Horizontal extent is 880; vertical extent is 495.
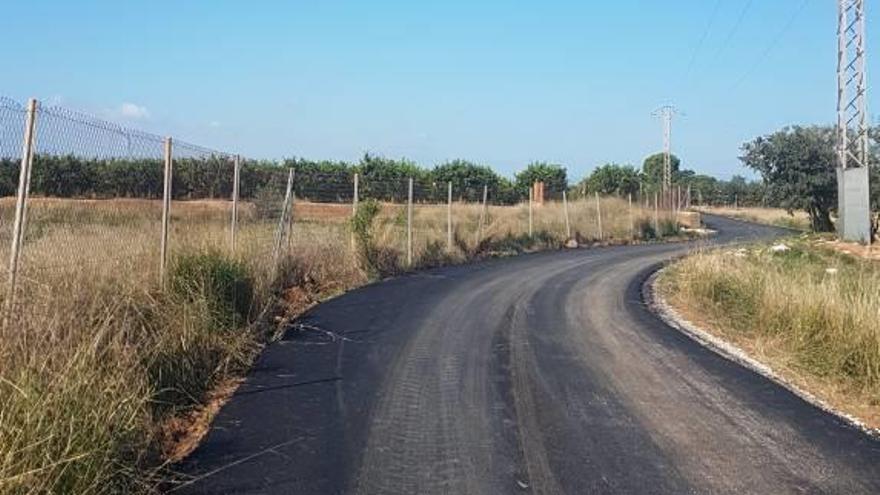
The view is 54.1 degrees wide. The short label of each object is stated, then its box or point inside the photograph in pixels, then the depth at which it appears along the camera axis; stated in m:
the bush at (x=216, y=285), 9.52
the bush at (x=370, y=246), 19.17
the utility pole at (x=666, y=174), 58.29
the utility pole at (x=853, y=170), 29.02
